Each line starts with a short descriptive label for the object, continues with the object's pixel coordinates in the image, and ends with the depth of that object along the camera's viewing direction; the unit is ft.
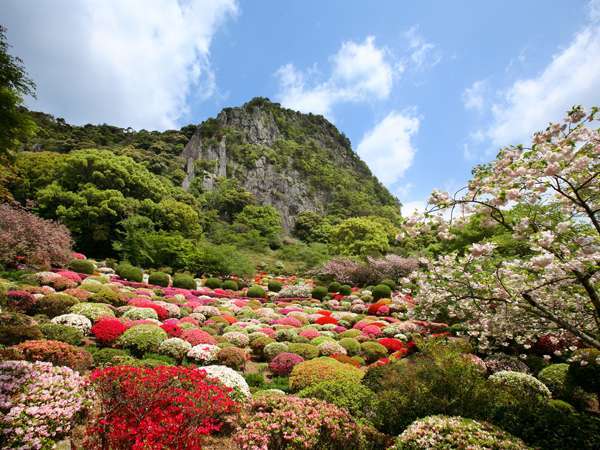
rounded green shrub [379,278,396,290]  92.27
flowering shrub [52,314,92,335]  35.94
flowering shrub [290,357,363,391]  26.68
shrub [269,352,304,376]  34.11
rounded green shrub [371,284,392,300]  84.12
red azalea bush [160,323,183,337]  38.94
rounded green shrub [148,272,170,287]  80.02
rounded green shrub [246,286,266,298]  89.61
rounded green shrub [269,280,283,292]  102.66
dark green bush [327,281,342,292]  99.04
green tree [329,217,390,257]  131.13
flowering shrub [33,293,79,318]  39.42
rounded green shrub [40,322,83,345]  31.83
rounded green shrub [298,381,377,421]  21.95
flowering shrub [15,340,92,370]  24.30
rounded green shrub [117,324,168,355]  33.71
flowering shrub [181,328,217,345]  37.04
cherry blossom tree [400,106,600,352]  13.50
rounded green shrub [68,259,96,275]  70.33
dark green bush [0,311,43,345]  27.99
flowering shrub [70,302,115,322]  39.96
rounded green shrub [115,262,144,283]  79.15
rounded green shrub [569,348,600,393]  28.45
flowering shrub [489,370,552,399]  28.40
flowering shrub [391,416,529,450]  15.21
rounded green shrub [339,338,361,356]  43.60
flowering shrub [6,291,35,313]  38.53
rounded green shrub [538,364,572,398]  29.91
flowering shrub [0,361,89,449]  15.74
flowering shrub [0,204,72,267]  59.31
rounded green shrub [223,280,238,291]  92.58
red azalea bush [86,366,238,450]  14.89
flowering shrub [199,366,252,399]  23.72
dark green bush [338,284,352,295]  96.43
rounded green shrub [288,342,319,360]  38.32
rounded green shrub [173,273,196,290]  82.89
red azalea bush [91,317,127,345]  34.30
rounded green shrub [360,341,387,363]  42.06
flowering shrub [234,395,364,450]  16.35
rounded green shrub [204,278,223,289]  91.30
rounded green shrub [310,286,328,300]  93.55
